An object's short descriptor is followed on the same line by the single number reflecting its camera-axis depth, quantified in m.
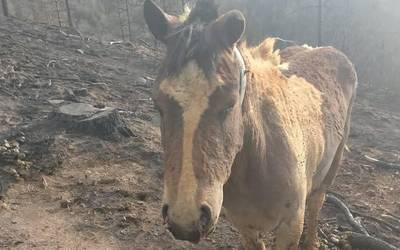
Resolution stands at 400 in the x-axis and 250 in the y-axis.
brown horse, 2.30
